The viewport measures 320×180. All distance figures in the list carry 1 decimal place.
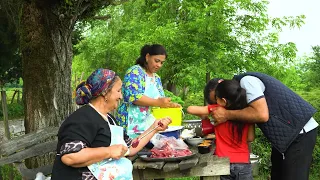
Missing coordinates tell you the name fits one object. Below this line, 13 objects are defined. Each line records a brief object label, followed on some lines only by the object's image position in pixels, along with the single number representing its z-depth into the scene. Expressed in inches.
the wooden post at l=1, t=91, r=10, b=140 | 238.8
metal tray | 110.4
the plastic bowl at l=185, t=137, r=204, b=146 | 136.0
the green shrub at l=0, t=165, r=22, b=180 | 221.8
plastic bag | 119.3
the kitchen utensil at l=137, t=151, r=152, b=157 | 116.1
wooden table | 110.7
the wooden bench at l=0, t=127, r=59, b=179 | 127.0
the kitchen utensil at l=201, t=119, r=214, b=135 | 142.0
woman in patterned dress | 135.0
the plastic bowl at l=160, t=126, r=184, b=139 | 129.6
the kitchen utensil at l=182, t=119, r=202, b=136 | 182.9
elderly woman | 88.2
